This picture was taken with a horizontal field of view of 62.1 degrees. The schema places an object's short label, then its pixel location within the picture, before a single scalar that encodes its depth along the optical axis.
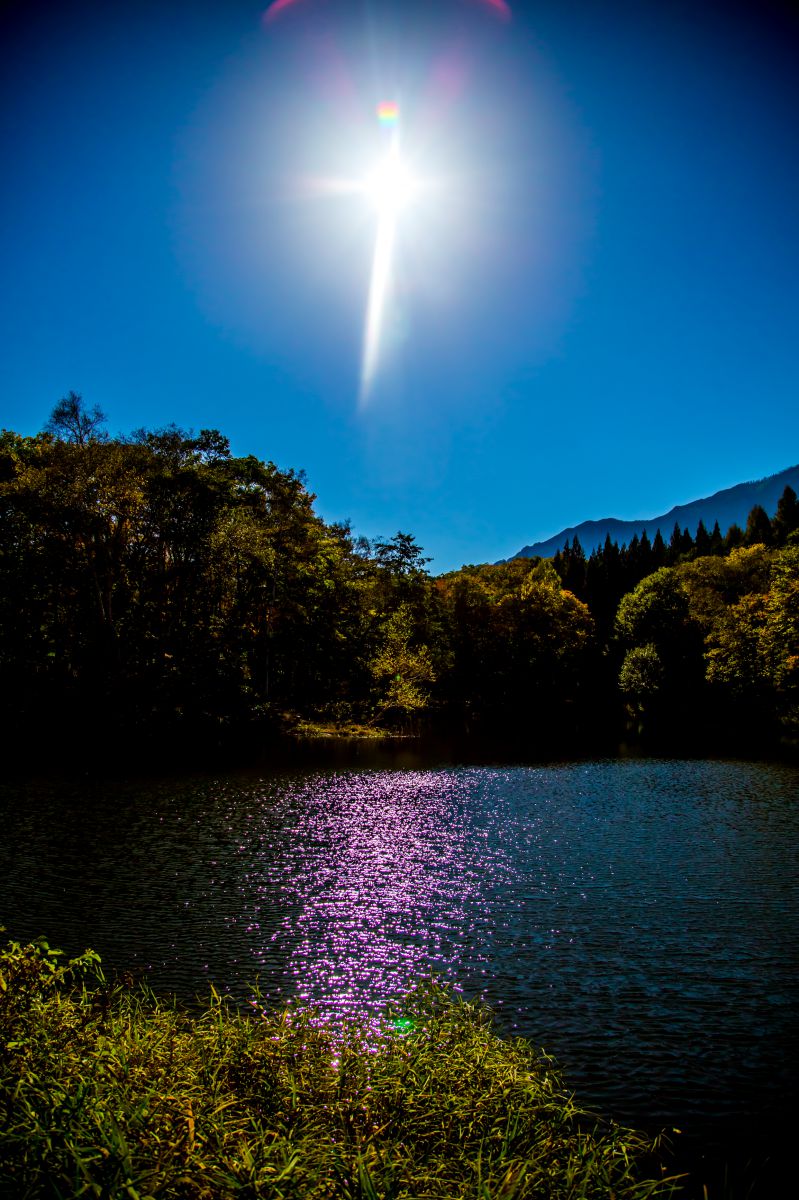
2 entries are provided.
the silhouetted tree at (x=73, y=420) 51.34
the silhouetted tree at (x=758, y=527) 119.06
